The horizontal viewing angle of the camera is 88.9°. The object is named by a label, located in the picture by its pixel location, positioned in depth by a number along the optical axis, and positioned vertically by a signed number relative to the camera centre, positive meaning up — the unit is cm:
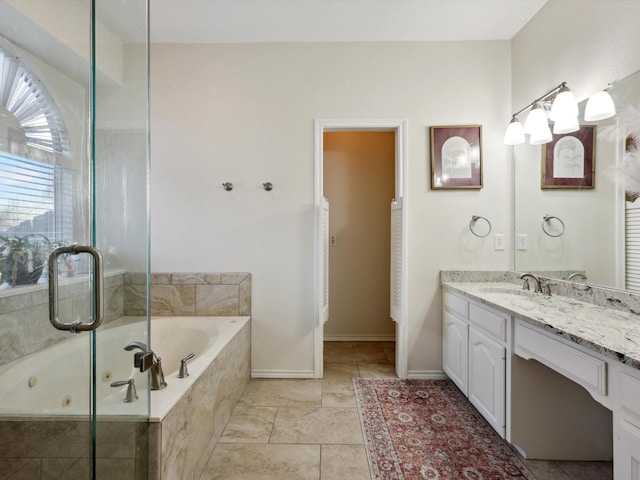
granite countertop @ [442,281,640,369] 113 -35
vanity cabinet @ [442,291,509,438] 178 -71
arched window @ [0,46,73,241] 106 +28
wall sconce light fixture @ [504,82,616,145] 174 +78
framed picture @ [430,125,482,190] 261 +68
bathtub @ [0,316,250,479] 105 -59
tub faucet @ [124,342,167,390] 116 -42
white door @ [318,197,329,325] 256 -16
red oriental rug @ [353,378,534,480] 161 -113
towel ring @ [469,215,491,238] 262 +14
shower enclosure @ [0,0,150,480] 101 +2
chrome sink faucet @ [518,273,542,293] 214 -26
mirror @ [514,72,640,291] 166 +21
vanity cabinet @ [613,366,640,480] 102 -60
